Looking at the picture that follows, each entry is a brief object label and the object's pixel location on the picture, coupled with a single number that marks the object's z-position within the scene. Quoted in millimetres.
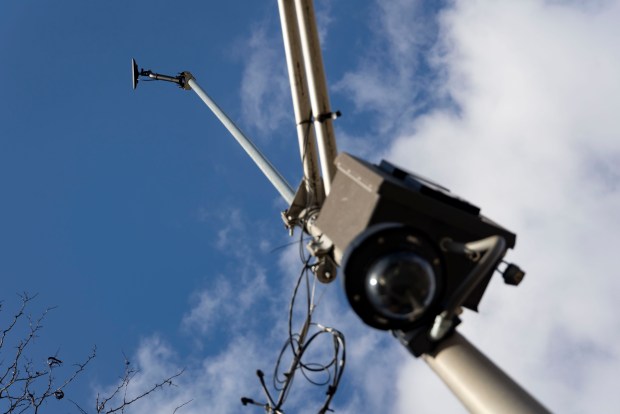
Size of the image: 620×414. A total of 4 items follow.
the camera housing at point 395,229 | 2184
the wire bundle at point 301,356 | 3395
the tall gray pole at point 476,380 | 2084
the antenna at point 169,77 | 10555
